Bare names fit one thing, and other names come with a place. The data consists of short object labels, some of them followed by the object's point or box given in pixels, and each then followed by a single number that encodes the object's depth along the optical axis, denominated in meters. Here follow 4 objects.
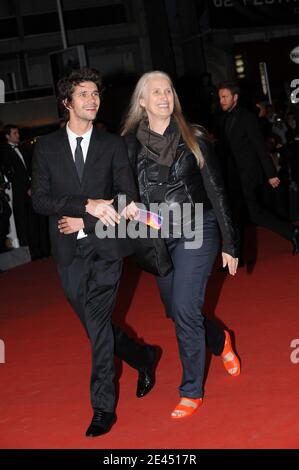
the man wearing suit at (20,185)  11.32
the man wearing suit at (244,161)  8.41
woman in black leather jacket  4.43
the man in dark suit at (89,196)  4.32
